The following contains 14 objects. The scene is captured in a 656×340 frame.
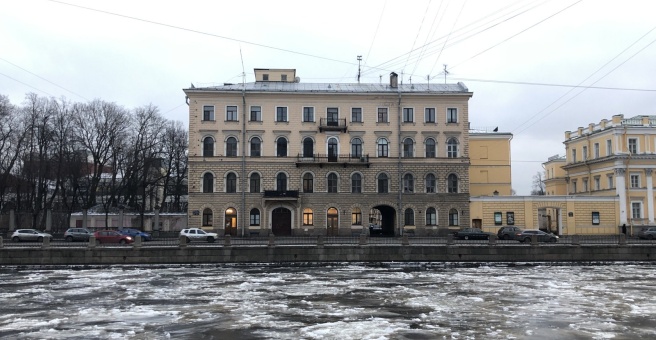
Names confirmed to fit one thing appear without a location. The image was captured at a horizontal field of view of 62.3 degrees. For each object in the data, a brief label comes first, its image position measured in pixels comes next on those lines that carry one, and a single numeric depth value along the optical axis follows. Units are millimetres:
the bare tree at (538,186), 109212
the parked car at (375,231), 49931
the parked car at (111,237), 39938
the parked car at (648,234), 43844
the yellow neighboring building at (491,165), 55125
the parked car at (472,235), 42812
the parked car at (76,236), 41562
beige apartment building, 48094
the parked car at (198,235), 41000
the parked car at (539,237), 39656
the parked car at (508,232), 42353
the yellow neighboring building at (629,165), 51750
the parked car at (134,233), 41625
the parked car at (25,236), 41406
